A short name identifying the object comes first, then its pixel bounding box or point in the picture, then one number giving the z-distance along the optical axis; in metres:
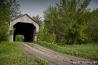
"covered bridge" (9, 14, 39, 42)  31.50
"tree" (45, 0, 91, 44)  33.56
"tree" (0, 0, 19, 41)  17.24
